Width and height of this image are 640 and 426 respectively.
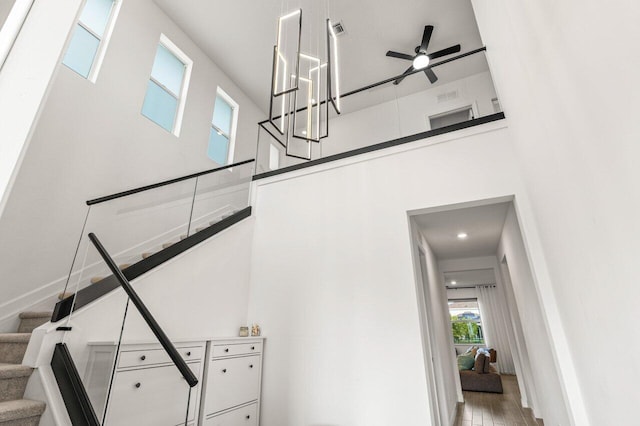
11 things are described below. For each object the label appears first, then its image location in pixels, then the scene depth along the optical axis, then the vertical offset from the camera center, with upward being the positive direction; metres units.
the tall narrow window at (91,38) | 3.93 +3.73
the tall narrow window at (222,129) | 6.04 +3.92
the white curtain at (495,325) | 10.19 -0.09
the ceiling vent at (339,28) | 5.45 +5.13
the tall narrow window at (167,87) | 4.89 +3.88
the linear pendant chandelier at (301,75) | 2.89 +4.86
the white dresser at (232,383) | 2.76 -0.55
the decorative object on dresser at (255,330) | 3.67 -0.06
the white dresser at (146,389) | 2.01 -0.41
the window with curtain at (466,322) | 11.34 +0.03
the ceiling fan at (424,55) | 5.07 +4.36
